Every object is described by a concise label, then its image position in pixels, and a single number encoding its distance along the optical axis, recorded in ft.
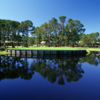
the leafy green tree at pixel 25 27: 220.08
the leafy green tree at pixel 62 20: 225.84
